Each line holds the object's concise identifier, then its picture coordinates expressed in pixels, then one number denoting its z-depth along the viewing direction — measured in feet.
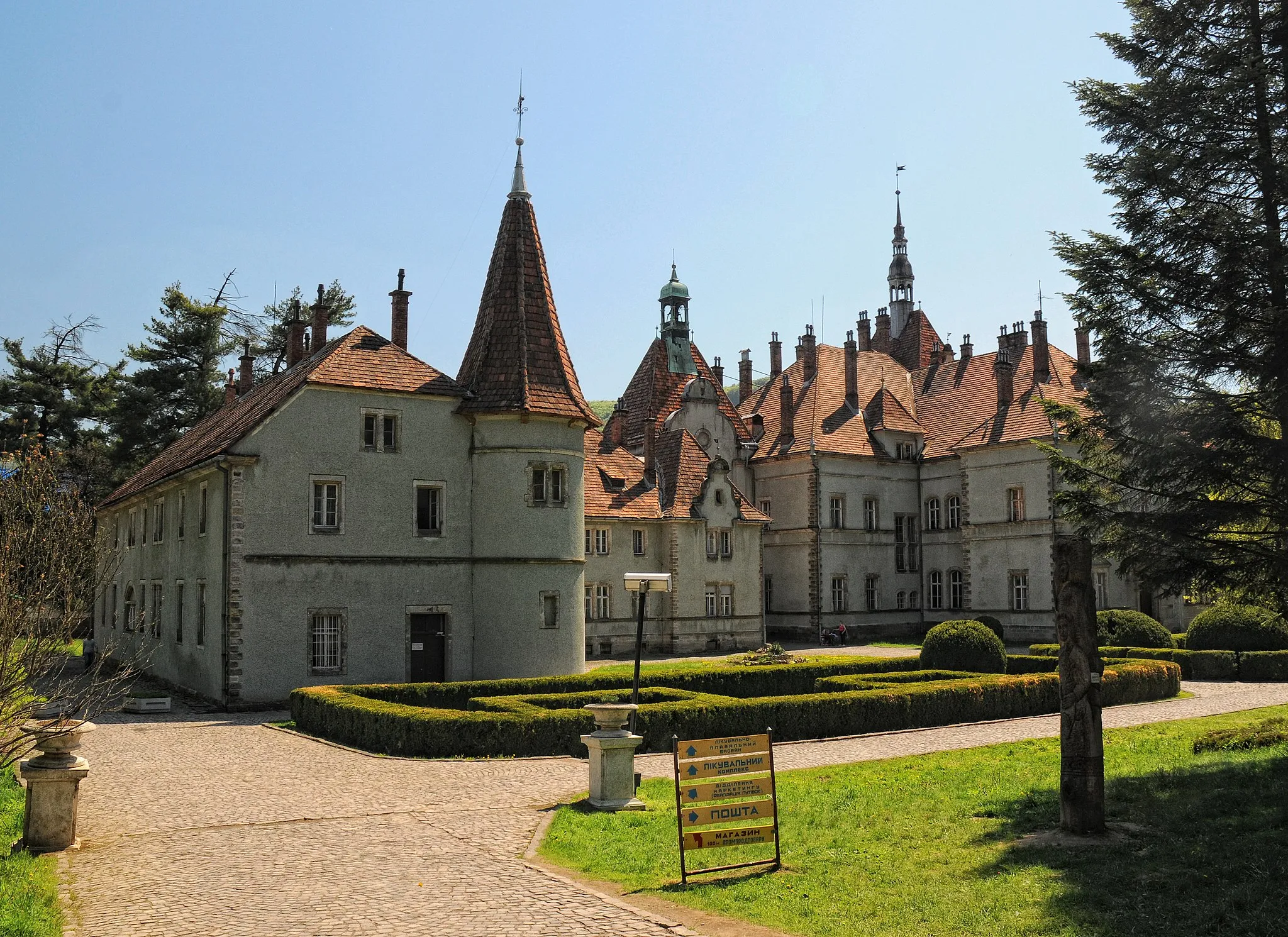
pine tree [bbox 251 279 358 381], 194.49
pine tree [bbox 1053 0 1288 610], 46.32
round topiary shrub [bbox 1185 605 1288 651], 105.40
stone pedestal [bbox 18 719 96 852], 37.04
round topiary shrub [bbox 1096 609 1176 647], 110.63
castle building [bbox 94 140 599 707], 87.81
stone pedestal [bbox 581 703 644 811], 45.06
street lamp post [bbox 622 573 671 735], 55.52
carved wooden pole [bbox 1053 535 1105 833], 36.42
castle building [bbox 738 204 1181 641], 158.51
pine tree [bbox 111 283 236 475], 180.34
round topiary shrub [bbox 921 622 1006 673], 97.71
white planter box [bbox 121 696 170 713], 83.92
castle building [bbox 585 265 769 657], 138.92
